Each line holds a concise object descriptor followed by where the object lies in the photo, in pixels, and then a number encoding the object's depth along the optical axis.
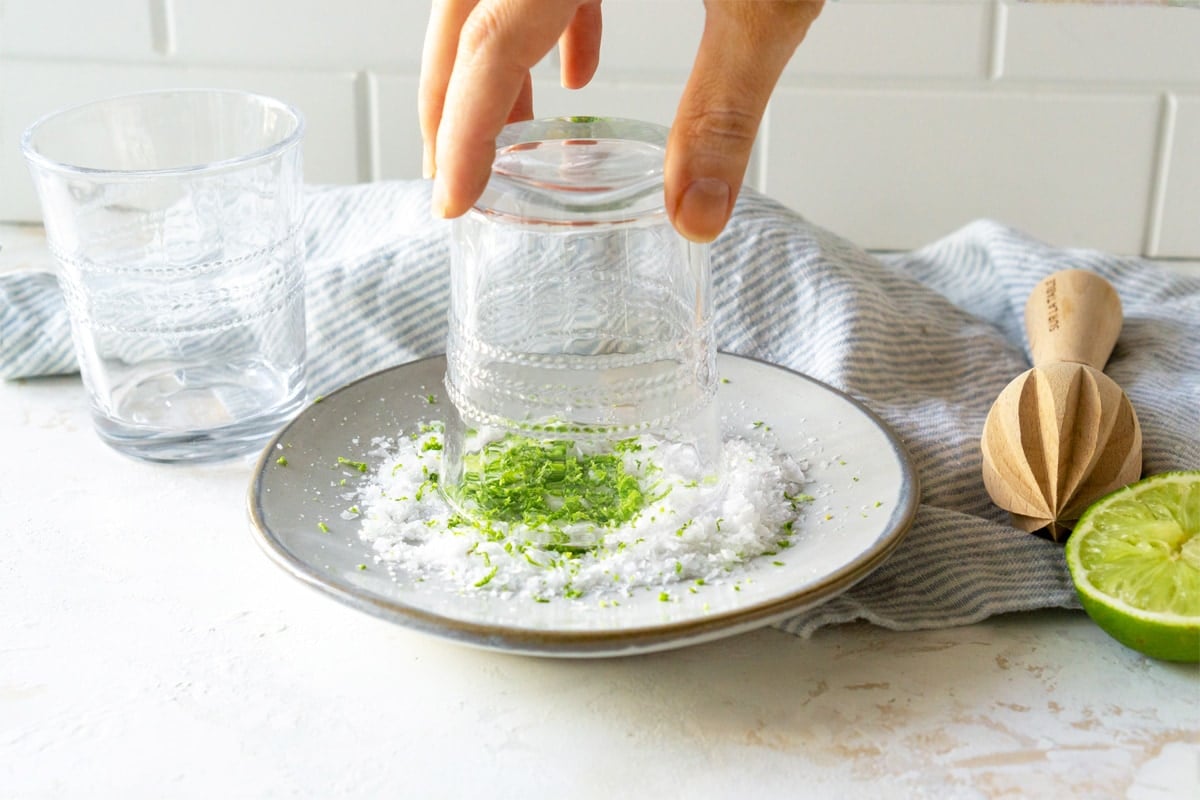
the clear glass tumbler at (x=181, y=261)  0.71
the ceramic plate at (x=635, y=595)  0.52
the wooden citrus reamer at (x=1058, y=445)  0.64
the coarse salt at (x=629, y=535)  0.58
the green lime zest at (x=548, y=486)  0.63
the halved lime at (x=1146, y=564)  0.55
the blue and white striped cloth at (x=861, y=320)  0.74
